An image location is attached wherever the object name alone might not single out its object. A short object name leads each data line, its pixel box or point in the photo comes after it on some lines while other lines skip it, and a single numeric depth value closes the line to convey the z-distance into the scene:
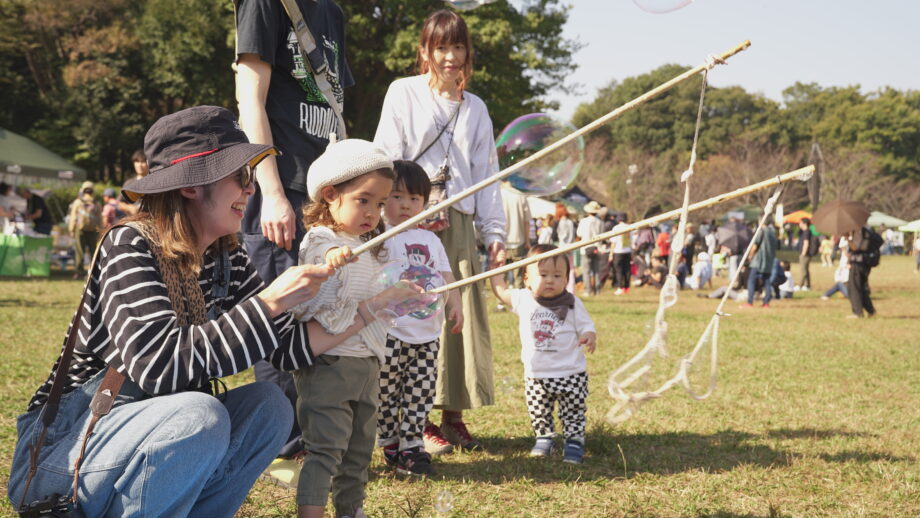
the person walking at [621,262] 17.36
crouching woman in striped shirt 2.03
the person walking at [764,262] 14.78
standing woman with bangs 3.97
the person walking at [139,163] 7.98
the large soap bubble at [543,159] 4.34
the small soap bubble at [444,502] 3.11
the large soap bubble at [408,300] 2.71
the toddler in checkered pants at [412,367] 3.65
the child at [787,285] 17.50
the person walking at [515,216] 9.48
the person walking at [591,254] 15.19
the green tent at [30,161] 20.89
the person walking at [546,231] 17.70
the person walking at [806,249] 19.73
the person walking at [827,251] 33.67
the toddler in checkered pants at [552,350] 4.19
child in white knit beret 2.69
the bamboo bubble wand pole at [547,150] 2.07
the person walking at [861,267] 13.41
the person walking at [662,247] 20.80
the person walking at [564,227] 16.91
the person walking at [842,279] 16.84
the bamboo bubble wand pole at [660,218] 2.05
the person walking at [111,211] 13.65
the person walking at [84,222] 15.00
